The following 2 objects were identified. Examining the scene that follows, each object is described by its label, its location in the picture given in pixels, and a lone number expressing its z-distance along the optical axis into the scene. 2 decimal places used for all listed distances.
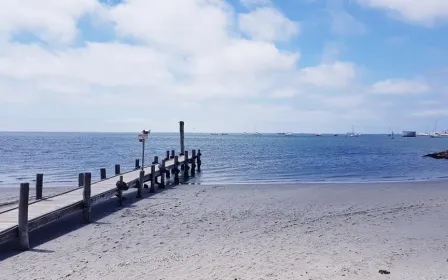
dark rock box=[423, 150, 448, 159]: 53.31
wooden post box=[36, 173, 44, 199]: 14.62
